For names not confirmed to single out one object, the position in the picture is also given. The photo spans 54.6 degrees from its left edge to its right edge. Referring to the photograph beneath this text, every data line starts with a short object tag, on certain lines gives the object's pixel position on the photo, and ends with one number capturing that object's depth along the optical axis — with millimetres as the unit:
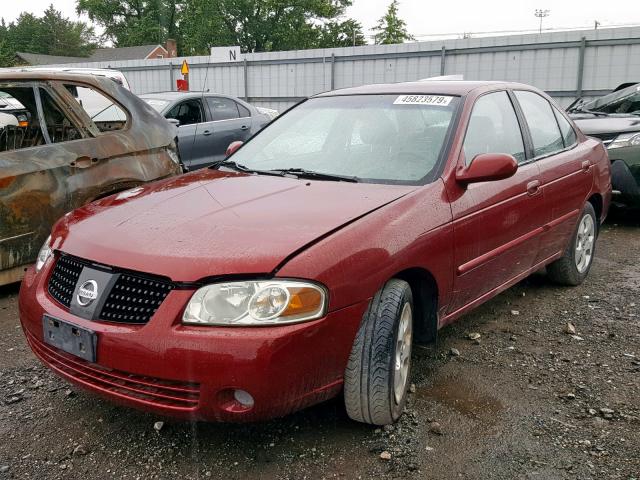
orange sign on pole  13904
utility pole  60438
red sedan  2219
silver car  8500
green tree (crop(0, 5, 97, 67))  62625
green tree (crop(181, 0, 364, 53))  49781
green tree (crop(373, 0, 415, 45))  50562
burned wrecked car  4305
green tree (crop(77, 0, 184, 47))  60562
